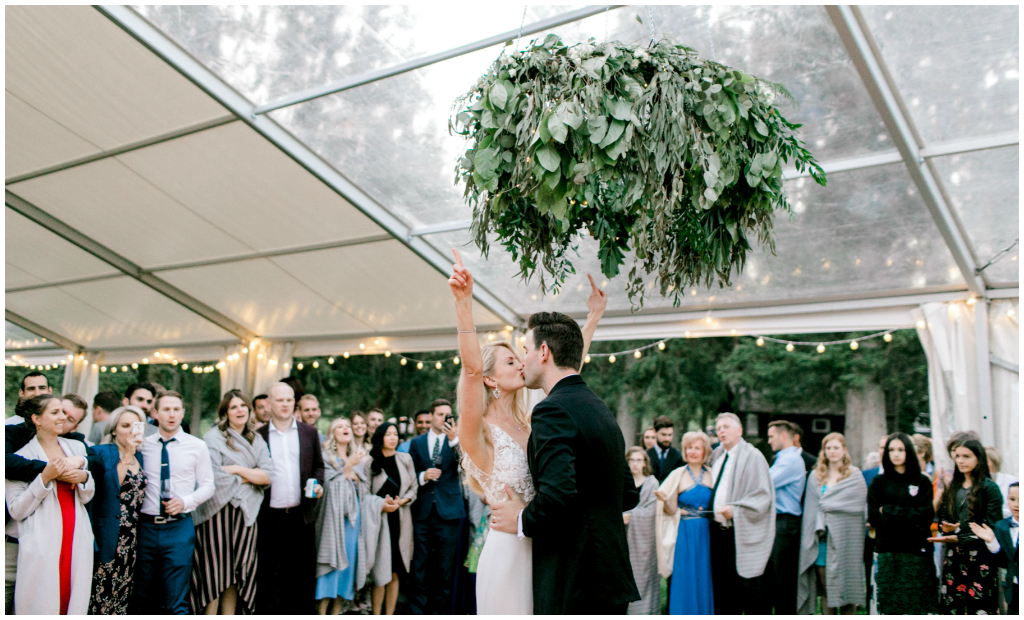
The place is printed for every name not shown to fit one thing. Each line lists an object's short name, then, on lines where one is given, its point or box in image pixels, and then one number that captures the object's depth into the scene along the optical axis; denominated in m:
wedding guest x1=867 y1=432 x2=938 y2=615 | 4.76
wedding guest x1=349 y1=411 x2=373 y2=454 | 5.94
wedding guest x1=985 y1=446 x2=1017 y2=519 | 4.87
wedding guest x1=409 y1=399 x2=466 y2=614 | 5.67
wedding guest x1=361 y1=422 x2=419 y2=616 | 5.71
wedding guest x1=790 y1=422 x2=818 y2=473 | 5.92
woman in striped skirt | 4.73
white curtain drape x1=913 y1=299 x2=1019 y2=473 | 5.36
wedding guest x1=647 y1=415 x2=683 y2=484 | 6.23
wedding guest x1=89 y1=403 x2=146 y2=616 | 4.05
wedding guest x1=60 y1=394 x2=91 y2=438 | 4.30
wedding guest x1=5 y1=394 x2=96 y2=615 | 3.65
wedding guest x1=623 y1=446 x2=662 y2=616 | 5.47
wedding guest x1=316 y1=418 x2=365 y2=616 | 5.32
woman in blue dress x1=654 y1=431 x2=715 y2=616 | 5.25
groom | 2.05
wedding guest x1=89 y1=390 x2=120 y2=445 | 5.62
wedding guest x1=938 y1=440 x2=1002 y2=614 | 4.28
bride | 2.21
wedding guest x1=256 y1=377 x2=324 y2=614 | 5.05
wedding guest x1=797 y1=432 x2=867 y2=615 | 5.25
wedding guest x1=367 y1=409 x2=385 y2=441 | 6.14
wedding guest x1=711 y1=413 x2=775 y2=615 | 5.09
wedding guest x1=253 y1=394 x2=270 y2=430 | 6.09
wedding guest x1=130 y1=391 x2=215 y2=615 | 4.31
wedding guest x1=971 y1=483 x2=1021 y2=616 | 3.88
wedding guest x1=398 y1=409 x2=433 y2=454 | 6.44
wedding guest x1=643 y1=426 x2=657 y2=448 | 7.03
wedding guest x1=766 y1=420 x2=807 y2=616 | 5.43
